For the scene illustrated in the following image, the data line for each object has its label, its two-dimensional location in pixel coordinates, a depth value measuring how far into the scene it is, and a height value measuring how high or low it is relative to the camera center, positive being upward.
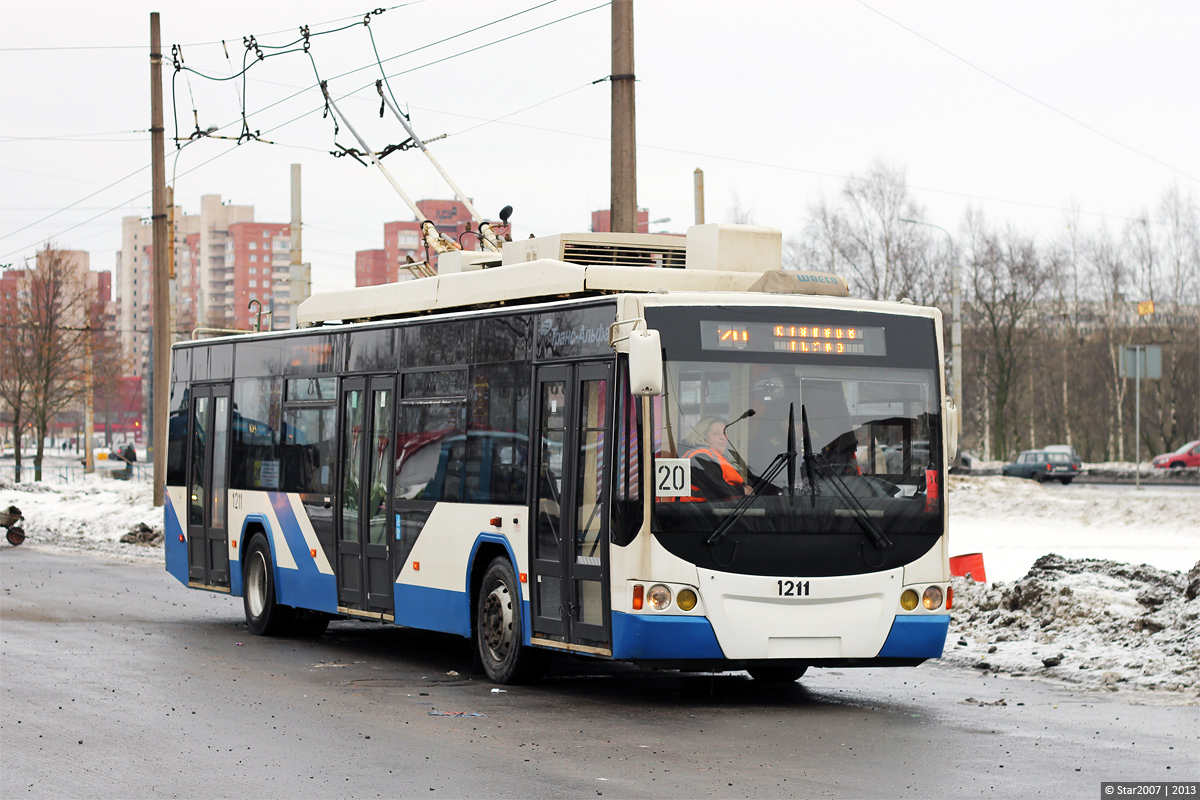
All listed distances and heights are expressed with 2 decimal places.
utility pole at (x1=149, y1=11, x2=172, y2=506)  32.81 +4.35
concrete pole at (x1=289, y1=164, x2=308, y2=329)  32.56 +3.95
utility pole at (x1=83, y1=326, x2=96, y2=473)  61.69 +2.40
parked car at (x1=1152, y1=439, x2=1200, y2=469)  59.06 -0.19
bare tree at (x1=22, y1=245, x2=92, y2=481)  57.25 +4.50
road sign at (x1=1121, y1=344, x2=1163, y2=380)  30.06 +1.76
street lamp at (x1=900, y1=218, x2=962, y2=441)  38.19 +2.81
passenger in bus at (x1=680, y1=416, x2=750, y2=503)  10.15 -0.07
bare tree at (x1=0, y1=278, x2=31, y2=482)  57.12 +3.41
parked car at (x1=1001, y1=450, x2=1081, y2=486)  54.84 -0.46
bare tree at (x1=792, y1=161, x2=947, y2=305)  64.06 +8.18
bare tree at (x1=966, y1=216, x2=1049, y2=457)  64.88 +6.24
